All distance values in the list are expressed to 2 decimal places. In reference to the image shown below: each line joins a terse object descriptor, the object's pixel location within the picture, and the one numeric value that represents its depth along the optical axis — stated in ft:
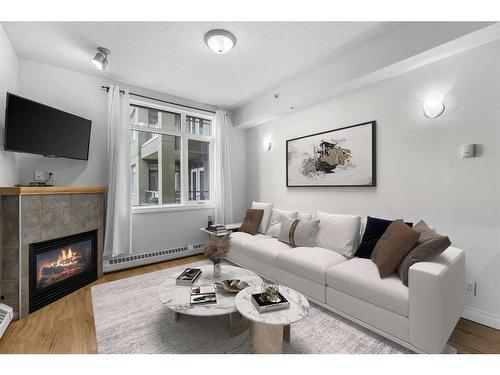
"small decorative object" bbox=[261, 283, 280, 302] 5.09
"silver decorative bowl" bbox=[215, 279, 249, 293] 5.99
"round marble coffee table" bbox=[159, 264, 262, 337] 5.27
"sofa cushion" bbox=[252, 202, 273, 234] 11.54
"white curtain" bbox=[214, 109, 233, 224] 13.55
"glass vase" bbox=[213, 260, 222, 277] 7.15
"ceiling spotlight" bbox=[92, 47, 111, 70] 7.83
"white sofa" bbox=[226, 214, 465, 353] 4.90
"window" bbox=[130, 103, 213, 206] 11.82
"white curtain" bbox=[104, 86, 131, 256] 10.12
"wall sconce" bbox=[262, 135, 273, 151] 13.24
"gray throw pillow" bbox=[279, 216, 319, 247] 8.93
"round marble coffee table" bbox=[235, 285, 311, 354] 4.51
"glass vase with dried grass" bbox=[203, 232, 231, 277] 6.93
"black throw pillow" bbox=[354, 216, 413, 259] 7.47
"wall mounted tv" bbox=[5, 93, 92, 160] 7.04
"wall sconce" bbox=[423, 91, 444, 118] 7.04
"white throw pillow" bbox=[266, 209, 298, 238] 10.42
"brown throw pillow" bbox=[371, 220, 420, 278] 5.90
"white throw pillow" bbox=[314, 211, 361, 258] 8.07
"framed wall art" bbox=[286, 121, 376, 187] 8.91
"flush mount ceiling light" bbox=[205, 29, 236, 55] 7.06
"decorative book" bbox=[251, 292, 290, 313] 4.80
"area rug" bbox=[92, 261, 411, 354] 5.38
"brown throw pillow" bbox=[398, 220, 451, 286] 5.45
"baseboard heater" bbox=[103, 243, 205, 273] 10.49
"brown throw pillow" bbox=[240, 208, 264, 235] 11.46
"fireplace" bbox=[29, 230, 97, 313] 7.36
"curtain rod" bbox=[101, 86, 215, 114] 10.37
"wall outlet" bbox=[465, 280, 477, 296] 6.54
